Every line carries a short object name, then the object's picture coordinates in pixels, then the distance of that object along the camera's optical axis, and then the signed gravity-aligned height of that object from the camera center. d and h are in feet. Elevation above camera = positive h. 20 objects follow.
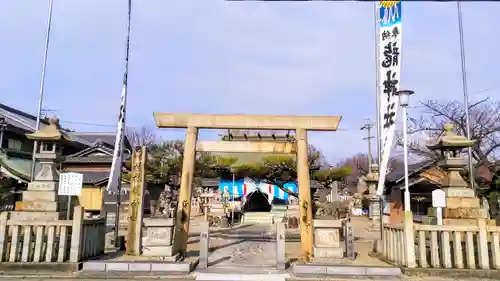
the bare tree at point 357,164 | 188.18 +17.86
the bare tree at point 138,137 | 172.92 +26.88
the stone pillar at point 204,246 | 35.09 -4.98
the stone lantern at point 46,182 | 36.27 +0.99
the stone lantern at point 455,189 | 37.17 +0.91
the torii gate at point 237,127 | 40.91 +7.64
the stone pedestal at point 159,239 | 36.40 -4.54
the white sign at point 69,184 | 37.01 +0.83
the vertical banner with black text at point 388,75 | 43.88 +14.83
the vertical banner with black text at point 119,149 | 55.01 +6.66
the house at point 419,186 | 88.94 +2.76
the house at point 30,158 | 69.87 +8.73
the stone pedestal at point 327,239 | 37.63 -4.44
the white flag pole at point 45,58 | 63.16 +23.19
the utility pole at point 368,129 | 150.94 +28.16
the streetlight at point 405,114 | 39.47 +9.13
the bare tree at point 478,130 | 72.95 +14.61
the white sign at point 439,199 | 36.35 -0.15
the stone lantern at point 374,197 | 85.40 -0.11
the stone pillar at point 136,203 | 37.96 -1.04
